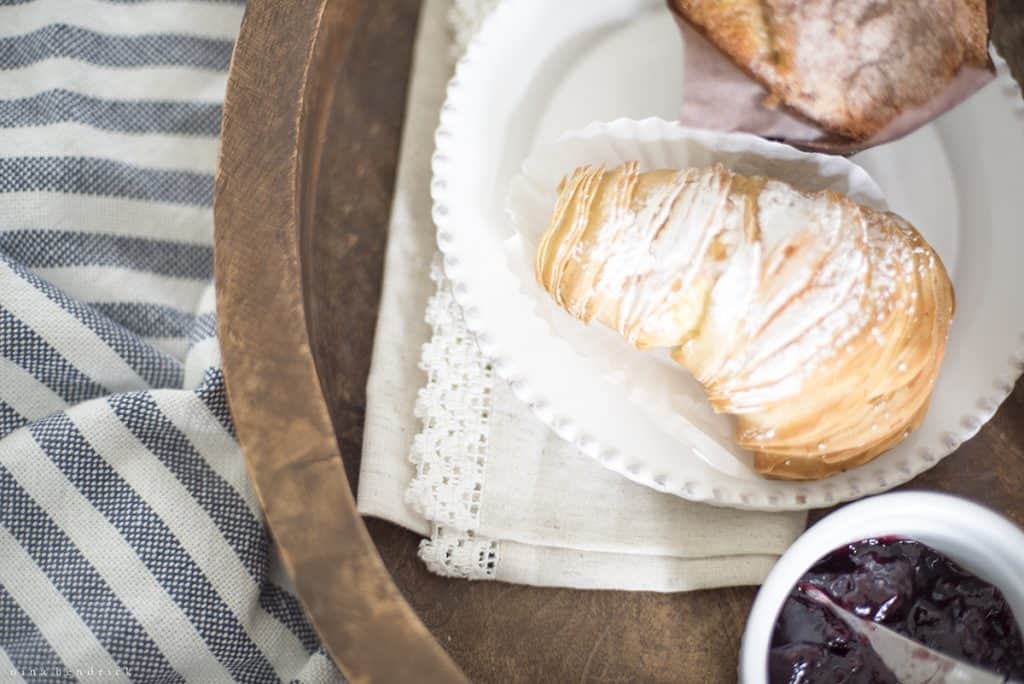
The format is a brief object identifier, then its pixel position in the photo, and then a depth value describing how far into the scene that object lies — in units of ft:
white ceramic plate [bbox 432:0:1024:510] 2.58
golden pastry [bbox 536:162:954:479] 2.39
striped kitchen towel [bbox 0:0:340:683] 2.81
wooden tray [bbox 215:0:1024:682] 2.33
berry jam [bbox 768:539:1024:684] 2.30
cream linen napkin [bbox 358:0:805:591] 2.73
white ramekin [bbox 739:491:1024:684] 2.25
